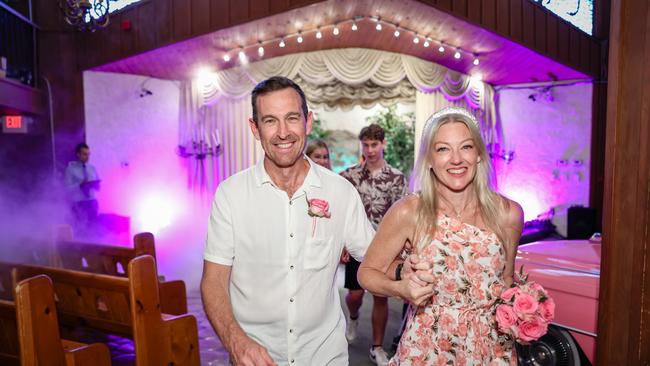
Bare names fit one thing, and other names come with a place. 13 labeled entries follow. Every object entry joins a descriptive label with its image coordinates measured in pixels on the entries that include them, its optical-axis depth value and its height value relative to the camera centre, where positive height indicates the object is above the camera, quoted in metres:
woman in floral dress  2.11 -0.41
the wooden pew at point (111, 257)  3.55 -0.78
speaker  9.62 -1.28
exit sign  7.59 +0.51
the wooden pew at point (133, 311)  2.36 -0.85
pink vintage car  3.08 -0.95
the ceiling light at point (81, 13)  4.84 +1.53
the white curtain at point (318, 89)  9.54 +1.41
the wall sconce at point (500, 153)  11.11 +0.11
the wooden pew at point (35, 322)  1.87 -0.66
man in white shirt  1.95 -0.37
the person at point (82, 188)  7.83 -0.49
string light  7.95 +2.07
